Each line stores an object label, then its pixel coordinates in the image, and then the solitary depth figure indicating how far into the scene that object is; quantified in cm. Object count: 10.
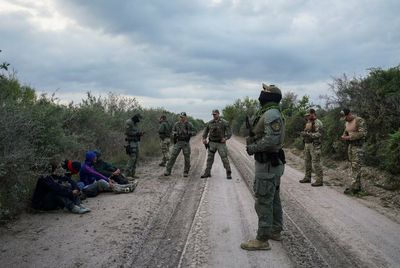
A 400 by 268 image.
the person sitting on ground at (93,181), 937
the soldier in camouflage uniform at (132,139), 1182
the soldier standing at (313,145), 1085
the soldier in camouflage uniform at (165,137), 1534
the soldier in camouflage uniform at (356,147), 961
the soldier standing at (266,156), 561
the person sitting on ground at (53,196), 768
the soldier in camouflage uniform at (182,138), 1269
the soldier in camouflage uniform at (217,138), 1220
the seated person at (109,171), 996
